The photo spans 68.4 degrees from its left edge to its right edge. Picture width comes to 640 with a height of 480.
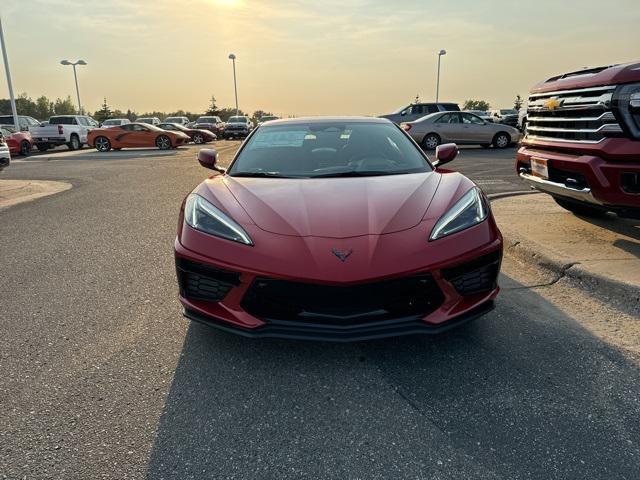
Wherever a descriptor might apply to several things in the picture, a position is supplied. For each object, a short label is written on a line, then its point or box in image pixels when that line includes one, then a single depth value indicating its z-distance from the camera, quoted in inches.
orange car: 896.9
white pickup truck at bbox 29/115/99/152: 912.3
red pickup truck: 147.9
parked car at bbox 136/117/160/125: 1530.5
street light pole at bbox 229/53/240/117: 2132.1
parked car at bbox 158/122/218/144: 1143.9
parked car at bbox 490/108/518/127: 1203.4
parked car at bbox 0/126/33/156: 788.0
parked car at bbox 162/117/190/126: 1691.8
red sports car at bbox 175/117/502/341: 95.7
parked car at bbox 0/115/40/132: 1036.9
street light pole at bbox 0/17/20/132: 1116.1
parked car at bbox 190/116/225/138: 1423.5
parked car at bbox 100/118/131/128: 1355.2
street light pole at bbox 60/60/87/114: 1803.6
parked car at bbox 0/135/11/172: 357.5
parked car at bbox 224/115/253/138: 1373.0
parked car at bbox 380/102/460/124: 783.1
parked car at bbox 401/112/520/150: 681.6
